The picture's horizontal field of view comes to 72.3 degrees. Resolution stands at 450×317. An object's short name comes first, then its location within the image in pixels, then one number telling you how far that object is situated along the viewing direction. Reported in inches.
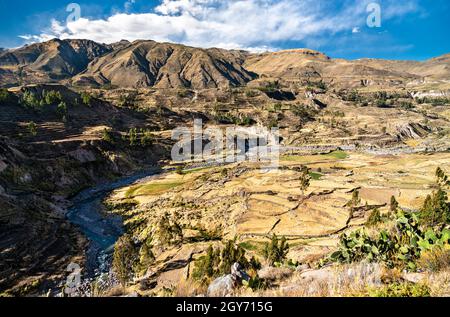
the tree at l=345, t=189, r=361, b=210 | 2345.0
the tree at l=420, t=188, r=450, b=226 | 1559.5
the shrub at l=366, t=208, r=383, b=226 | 1667.8
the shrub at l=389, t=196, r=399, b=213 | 2136.3
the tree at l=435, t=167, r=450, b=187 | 2952.8
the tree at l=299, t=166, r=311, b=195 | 2746.3
